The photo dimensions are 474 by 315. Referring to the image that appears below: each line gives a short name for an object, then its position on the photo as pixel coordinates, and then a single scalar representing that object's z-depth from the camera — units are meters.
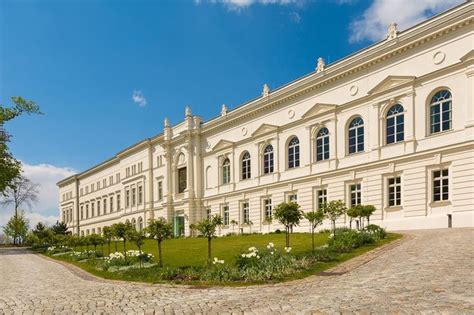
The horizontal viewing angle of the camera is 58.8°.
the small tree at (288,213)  18.67
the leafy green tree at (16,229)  64.31
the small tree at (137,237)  19.09
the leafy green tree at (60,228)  55.44
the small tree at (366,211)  23.95
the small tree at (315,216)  19.64
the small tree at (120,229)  20.91
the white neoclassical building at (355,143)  25.52
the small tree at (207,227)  17.30
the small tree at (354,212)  23.94
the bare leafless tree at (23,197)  61.28
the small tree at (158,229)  17.64
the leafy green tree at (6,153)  38.38
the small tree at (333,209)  21.62
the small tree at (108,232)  21.97
